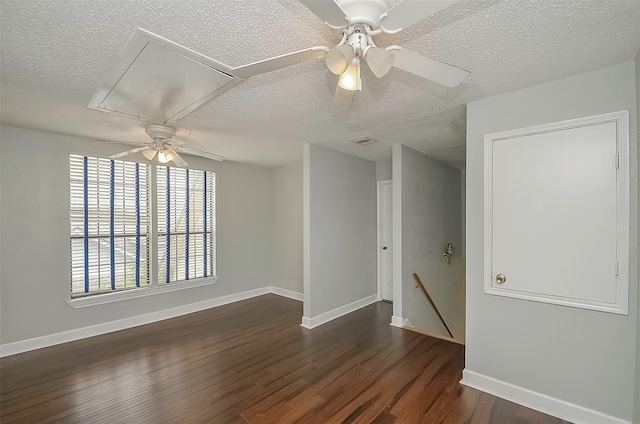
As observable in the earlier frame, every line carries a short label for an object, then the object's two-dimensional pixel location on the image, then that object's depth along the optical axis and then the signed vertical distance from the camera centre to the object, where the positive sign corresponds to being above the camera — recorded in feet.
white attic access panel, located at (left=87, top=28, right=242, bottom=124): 5.37 +3.06
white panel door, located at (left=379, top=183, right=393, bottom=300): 16.42 -1.55
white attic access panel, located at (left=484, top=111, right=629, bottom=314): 6.21 -0.03
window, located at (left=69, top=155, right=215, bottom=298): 11.52 -0.61
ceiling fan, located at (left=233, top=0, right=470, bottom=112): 3.43 +2.39
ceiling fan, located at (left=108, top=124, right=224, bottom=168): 9.09 +2.23
